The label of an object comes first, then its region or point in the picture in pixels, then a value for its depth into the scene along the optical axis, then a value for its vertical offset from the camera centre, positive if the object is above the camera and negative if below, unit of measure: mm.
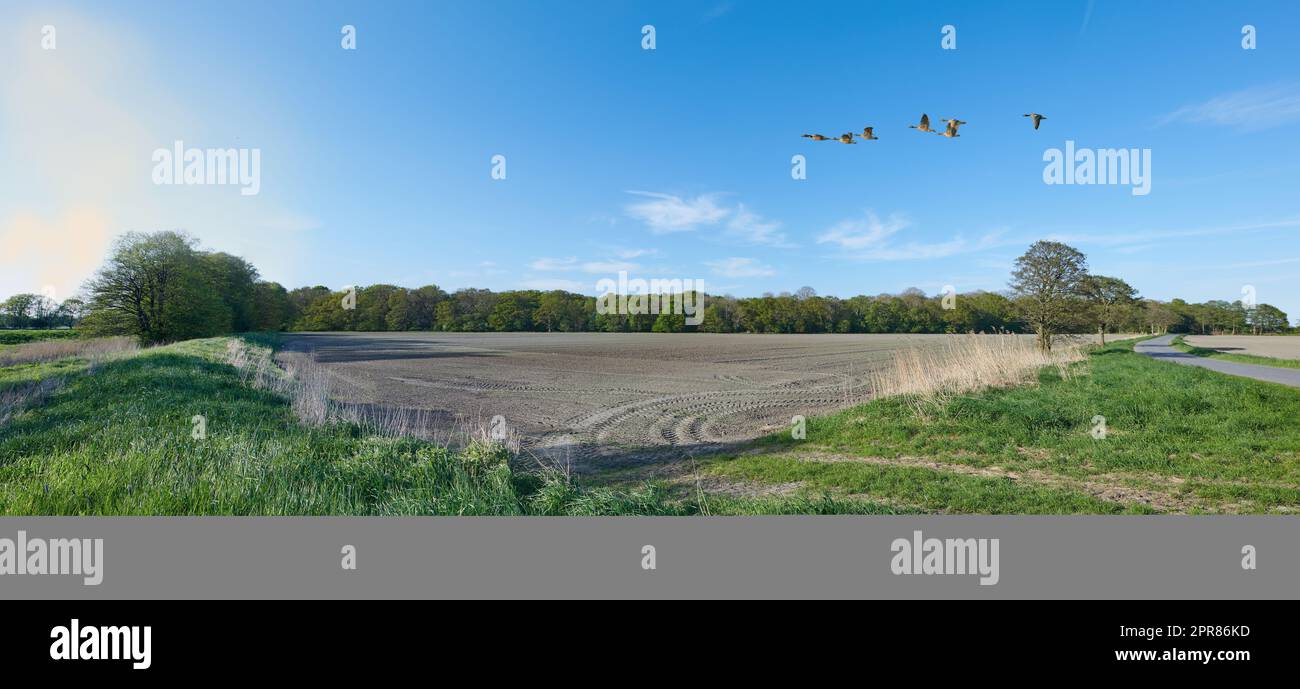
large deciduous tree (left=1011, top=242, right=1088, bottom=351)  26000 +2567
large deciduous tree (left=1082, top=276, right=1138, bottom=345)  31675 +2892
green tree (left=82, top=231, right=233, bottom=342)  47062 +4171
